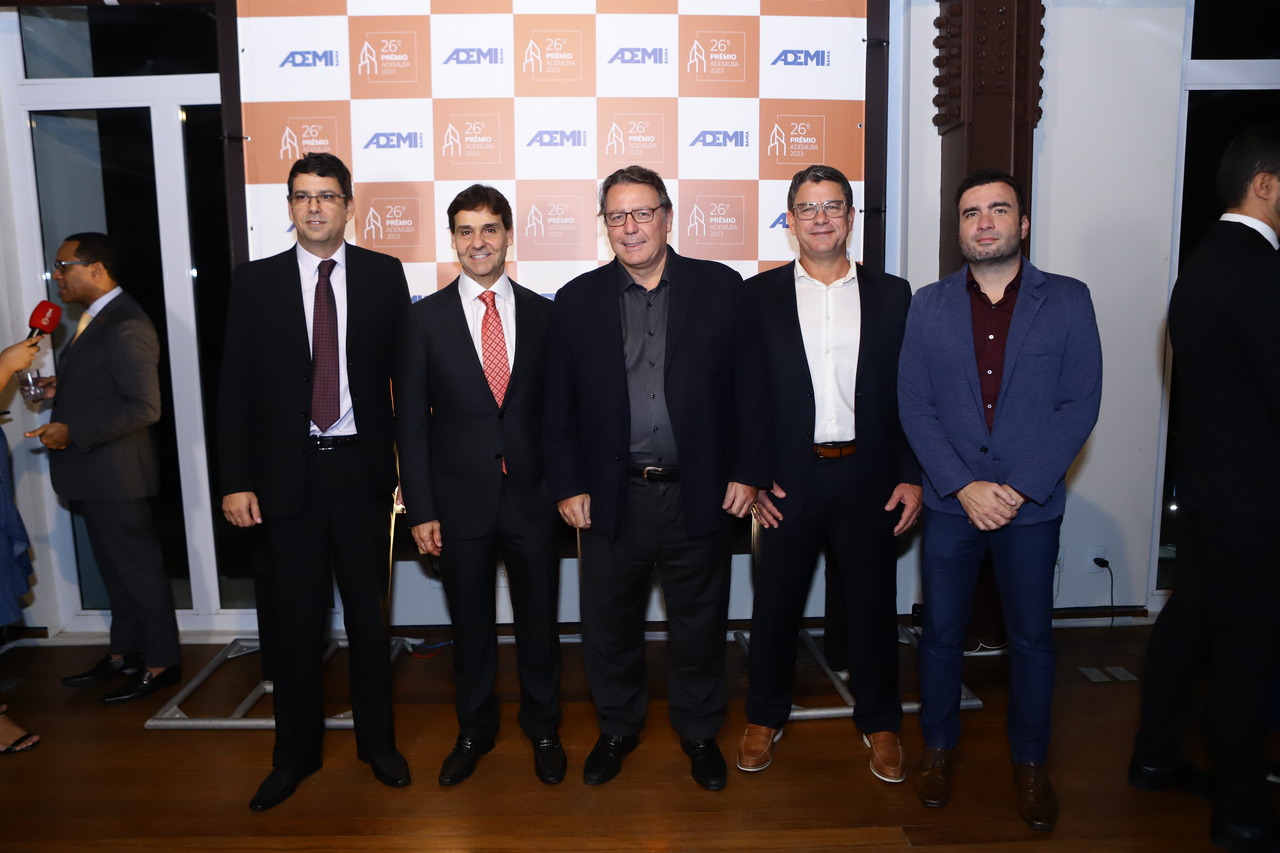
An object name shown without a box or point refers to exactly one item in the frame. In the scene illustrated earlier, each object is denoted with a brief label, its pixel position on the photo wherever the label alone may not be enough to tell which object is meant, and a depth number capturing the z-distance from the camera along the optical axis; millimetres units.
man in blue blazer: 2225
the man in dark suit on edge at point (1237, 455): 2055
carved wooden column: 3070
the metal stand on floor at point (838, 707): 2889
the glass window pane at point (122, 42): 3529
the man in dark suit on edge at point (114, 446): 3180
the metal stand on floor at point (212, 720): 2887
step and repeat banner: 3123
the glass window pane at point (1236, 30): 3584
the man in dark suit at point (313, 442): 2398
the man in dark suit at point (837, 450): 2418
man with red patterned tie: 2418
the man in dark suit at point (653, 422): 2357
